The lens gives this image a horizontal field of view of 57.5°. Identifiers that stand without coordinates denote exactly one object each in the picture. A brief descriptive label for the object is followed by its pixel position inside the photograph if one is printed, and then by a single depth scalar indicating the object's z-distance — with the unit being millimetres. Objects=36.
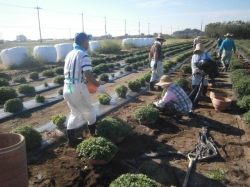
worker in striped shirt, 4168
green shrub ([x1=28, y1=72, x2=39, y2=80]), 11977
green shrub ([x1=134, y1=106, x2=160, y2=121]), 5574
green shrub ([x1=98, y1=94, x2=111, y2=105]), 7332
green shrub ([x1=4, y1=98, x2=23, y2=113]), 6727
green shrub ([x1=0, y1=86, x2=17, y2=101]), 7992
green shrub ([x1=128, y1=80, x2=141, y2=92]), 8805
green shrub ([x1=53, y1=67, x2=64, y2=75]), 13555
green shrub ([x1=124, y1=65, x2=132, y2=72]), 14297
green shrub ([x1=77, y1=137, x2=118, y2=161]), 3768
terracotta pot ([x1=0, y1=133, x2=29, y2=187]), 2420
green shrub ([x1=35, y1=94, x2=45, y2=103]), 7766
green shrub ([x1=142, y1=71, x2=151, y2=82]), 10108
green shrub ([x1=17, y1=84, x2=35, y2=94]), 8797
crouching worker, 5799
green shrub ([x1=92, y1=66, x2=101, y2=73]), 13516
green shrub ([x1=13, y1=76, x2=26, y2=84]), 11225
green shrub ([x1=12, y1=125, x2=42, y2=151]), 4375
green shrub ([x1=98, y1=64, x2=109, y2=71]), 14319
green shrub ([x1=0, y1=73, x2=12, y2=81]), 11855
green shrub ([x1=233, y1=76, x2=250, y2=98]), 7289
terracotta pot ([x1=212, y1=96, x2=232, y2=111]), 6680
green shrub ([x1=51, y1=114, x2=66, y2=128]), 5441
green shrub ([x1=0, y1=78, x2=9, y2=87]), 9702
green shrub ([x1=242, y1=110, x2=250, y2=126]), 5558
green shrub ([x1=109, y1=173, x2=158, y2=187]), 2885
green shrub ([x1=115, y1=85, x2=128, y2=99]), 8039
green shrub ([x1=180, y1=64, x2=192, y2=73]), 13500
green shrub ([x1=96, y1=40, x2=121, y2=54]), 28225
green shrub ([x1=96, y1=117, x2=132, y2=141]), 4531
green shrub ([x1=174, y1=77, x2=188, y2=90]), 8719
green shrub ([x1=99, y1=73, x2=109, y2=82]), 11312
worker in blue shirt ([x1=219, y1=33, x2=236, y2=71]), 12273
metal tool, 3547
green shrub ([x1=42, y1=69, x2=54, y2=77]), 12812
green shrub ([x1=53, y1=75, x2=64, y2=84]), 10623
